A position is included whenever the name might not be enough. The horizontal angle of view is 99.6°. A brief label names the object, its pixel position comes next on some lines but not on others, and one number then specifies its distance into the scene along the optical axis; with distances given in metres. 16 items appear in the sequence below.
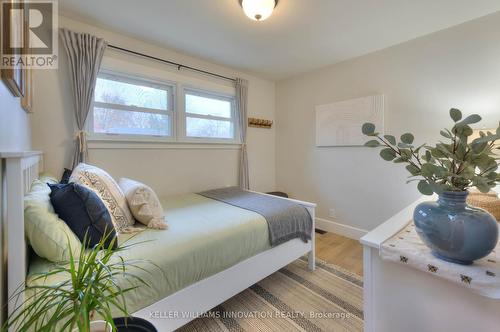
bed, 0.73
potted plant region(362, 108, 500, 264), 0.67
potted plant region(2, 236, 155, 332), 0.58
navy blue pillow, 1.07
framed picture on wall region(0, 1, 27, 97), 0.74
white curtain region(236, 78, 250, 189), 3.17
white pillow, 1.48
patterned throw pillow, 1.37
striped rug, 1.45
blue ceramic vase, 0.67
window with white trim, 2.23
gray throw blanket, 1.76
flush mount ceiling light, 1.61
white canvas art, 2.56
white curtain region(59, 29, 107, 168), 1.94
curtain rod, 2.25
